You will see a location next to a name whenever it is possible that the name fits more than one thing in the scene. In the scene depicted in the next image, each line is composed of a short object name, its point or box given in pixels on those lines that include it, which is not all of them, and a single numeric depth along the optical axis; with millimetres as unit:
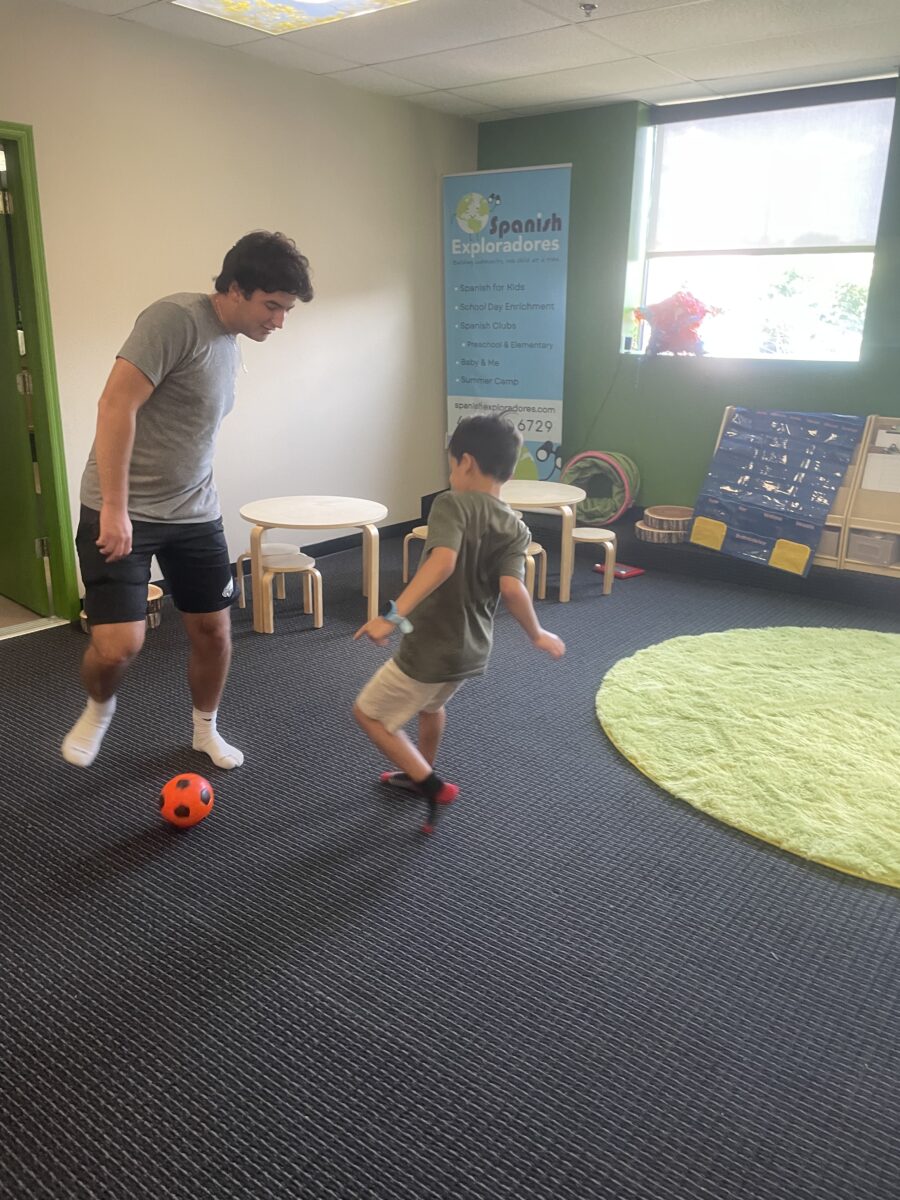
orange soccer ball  2387
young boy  2100
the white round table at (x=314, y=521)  3818
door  3588
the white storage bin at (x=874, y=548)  4453
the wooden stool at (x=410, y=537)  4602
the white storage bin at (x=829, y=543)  4605
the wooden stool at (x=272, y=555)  4124
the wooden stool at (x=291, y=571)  3908
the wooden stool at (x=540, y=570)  4453
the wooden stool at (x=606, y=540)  4613
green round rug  2492
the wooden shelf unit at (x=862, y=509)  4480
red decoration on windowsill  4977
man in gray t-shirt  2143
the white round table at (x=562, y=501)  4340
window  4590
